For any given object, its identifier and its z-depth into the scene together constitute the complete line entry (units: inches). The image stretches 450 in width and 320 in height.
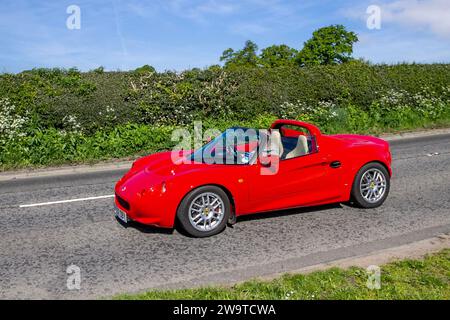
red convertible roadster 240.7
